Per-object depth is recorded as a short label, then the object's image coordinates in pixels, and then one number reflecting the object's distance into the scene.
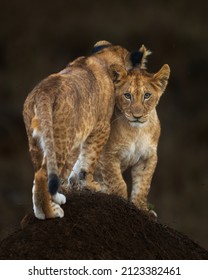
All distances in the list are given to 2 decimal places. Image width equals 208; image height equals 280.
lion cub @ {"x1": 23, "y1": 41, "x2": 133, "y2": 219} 15.48
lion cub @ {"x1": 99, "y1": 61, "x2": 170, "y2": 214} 17.61
